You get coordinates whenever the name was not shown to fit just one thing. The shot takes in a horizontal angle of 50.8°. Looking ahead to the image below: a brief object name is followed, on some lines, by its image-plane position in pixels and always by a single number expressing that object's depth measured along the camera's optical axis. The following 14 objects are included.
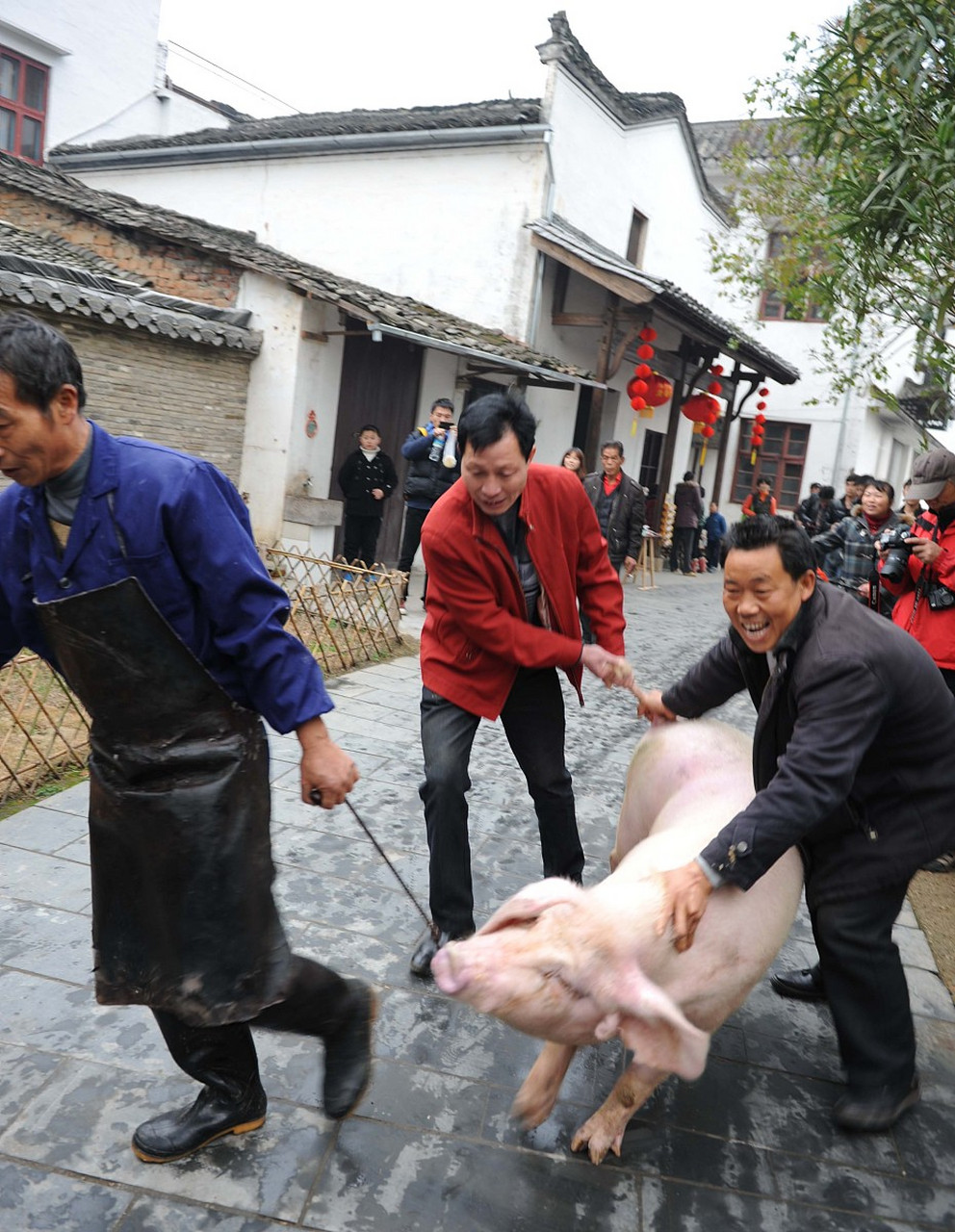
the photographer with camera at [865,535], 6.74
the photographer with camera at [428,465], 9.69
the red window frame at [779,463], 24.25
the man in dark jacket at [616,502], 10.52
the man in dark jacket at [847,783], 2.51
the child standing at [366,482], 10.23
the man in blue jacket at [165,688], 2.09
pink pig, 2.16
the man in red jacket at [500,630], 3.22
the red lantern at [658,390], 14.75
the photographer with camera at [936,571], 4.98
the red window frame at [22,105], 18.09
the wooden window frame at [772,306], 23.70
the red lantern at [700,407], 16.59
